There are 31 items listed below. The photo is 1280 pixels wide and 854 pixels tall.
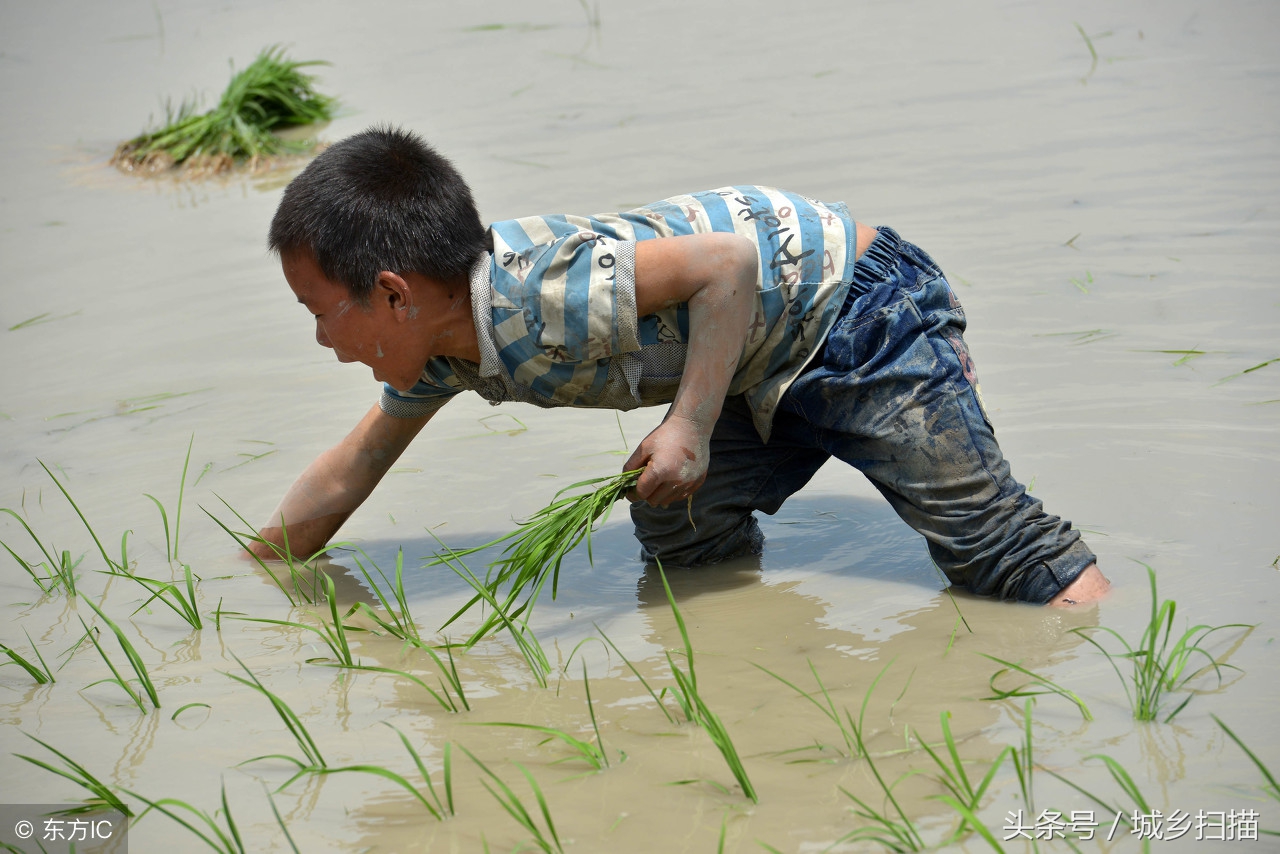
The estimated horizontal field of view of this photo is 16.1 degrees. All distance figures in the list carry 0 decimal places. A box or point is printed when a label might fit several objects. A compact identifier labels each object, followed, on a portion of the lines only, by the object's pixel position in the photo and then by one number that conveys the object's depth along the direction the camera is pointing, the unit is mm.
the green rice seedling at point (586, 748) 3737
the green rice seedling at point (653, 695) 3784
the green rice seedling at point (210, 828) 3637
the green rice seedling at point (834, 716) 3721
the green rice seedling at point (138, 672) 3879
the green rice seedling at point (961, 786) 3594
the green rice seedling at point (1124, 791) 3620
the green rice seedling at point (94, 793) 3716
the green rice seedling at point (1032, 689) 3746
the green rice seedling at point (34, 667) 3923
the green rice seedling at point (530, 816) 3635
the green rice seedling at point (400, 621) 3933
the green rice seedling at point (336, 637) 3912
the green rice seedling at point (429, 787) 3689
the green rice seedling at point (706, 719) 3676
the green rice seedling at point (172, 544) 4120
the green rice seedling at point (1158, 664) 3736
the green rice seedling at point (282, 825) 3629
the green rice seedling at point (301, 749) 3735
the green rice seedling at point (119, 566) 4060
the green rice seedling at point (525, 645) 3892
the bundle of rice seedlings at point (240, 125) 7054
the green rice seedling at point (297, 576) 4071
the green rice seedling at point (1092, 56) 6480
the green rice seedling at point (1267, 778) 3604
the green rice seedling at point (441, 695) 3822
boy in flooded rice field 3930
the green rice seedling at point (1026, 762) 3646
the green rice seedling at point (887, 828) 3615
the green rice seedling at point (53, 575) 4116
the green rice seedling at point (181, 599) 4001
